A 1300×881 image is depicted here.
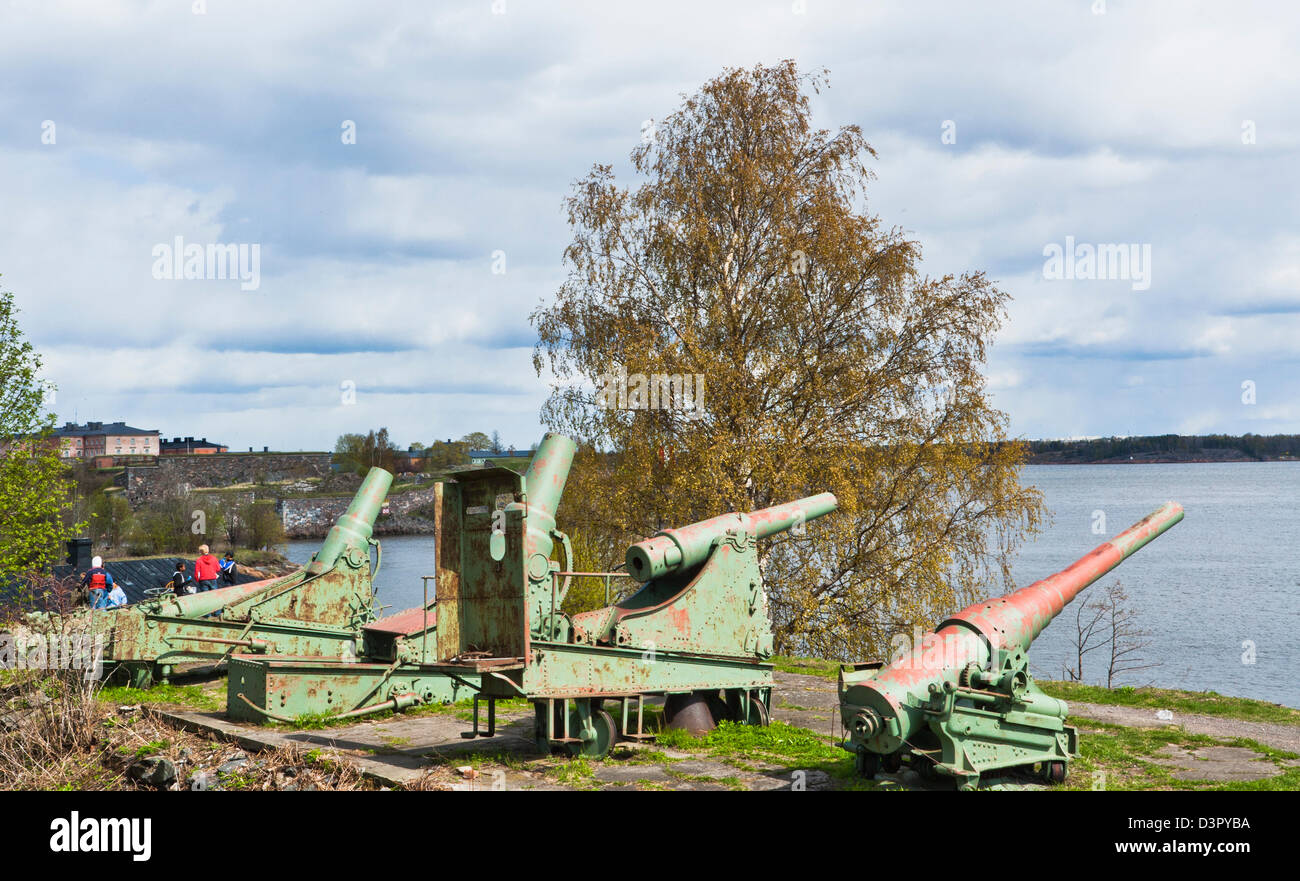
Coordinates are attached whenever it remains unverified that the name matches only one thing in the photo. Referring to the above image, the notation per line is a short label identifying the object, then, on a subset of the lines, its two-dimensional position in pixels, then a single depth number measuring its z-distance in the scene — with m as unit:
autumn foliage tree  20.59
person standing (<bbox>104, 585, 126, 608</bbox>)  16.27
